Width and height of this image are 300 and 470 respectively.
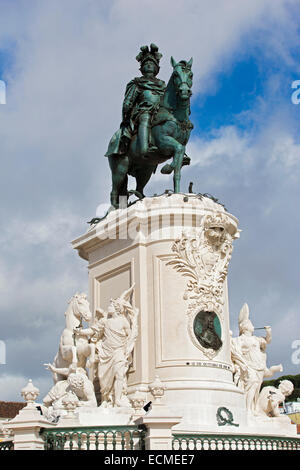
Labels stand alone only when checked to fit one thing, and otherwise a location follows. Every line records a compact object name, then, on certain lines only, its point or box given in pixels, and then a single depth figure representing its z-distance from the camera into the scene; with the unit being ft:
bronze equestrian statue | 61.52
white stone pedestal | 53.72
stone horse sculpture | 56.07
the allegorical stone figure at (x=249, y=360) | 59.77
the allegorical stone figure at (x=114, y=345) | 54.13
